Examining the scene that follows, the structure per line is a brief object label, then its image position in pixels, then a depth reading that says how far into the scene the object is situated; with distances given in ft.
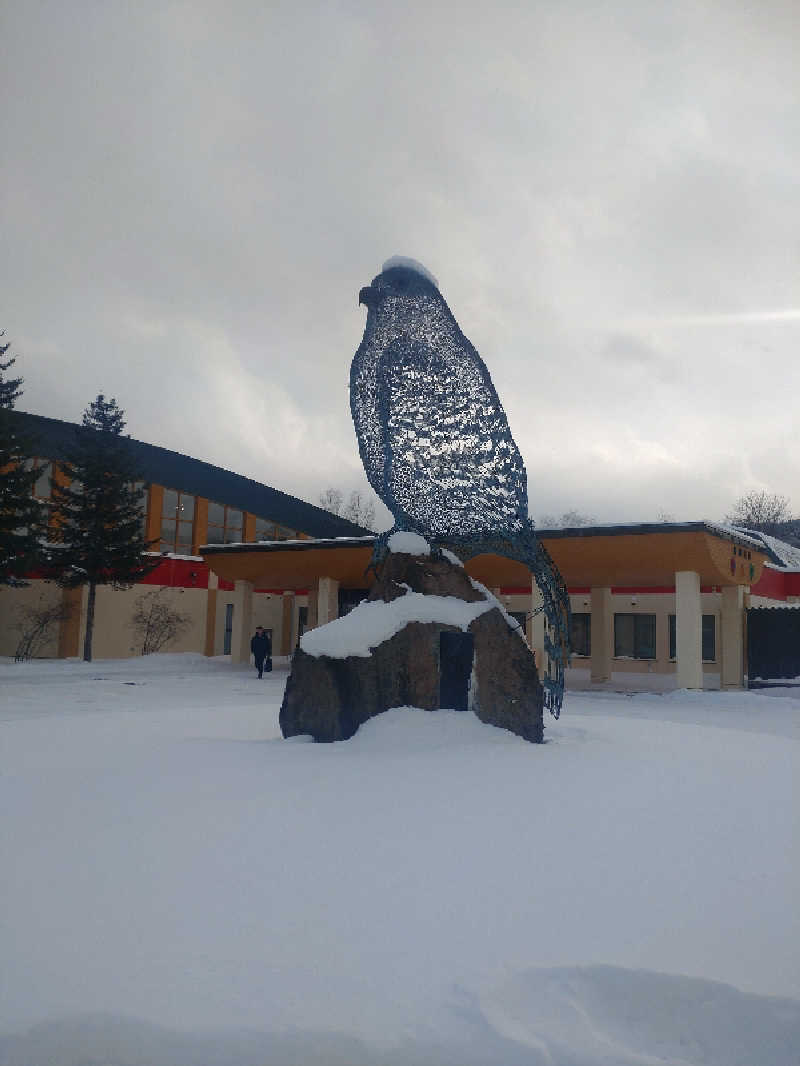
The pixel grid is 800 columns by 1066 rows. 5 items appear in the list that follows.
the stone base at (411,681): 22.40
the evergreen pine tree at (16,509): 71.72
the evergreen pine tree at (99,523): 82.02
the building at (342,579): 59.41
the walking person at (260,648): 72.69
